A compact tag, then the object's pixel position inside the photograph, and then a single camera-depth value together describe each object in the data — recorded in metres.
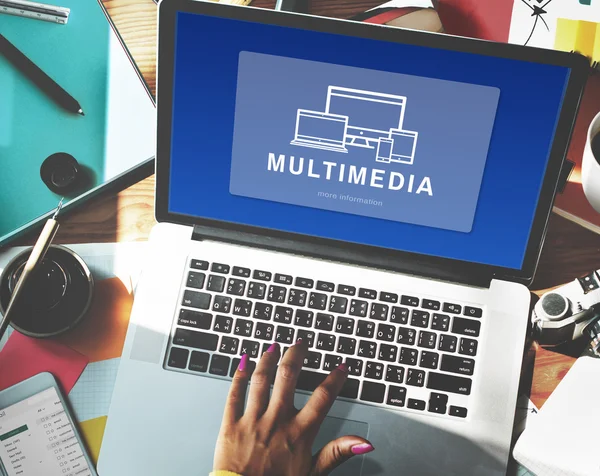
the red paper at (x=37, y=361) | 0.92
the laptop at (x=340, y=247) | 0.79
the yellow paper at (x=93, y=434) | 0.90
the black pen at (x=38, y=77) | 0.97
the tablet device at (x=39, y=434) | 0.89
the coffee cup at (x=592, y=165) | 0.82
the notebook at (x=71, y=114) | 0.95
